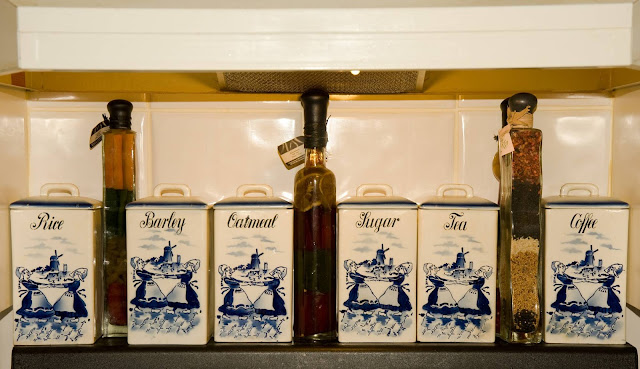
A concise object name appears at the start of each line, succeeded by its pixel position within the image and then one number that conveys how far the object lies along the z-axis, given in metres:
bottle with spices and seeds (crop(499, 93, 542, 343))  0.68
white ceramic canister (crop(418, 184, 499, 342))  0.69
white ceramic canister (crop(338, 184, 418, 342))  0.69
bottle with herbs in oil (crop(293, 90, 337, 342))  0.70
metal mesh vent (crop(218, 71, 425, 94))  0.75
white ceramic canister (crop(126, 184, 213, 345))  0.69
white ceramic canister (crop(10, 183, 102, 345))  0.69
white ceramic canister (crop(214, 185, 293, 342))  0.69
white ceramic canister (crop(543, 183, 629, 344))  0.69
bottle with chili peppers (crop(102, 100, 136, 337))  0.73
